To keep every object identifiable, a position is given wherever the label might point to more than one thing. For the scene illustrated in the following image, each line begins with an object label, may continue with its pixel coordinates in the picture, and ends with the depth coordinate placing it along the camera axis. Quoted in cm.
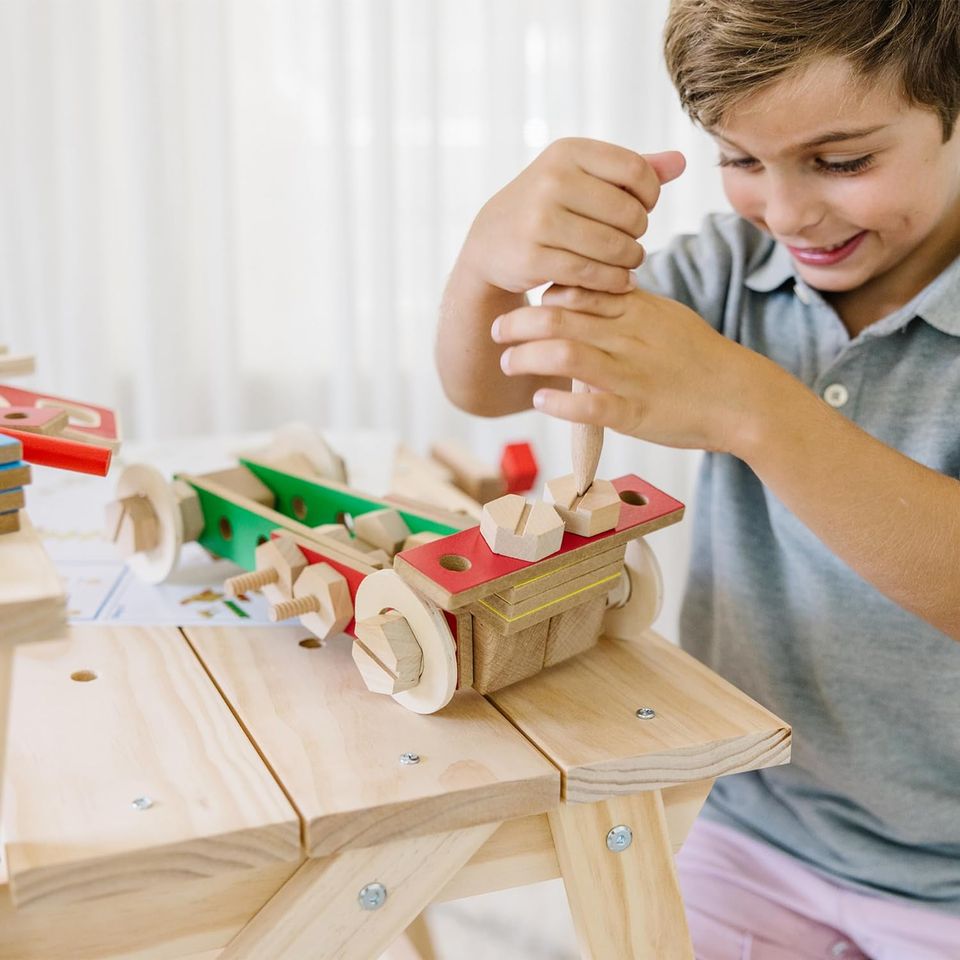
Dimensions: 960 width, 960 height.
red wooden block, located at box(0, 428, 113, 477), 54
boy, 58
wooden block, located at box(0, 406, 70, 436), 55
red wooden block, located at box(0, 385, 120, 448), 61
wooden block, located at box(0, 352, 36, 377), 70
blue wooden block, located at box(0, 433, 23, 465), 50
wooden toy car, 53
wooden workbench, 45
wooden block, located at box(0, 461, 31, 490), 51
